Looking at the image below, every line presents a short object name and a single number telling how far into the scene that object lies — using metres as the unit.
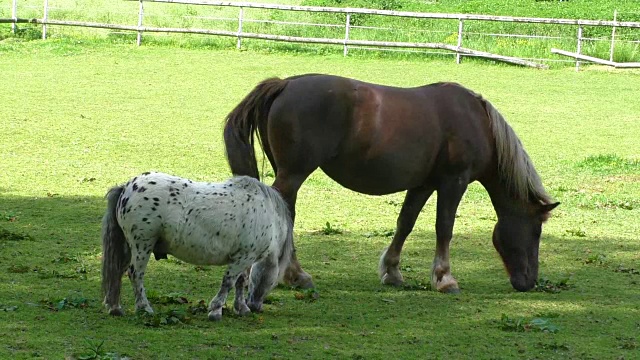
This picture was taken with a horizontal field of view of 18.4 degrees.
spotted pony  12.57
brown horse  15.13
